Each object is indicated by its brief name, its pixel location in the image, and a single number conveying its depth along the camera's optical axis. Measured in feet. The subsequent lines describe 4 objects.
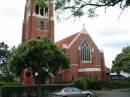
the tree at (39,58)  46.18
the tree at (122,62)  76.98
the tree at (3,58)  103.12
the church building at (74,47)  76.30
